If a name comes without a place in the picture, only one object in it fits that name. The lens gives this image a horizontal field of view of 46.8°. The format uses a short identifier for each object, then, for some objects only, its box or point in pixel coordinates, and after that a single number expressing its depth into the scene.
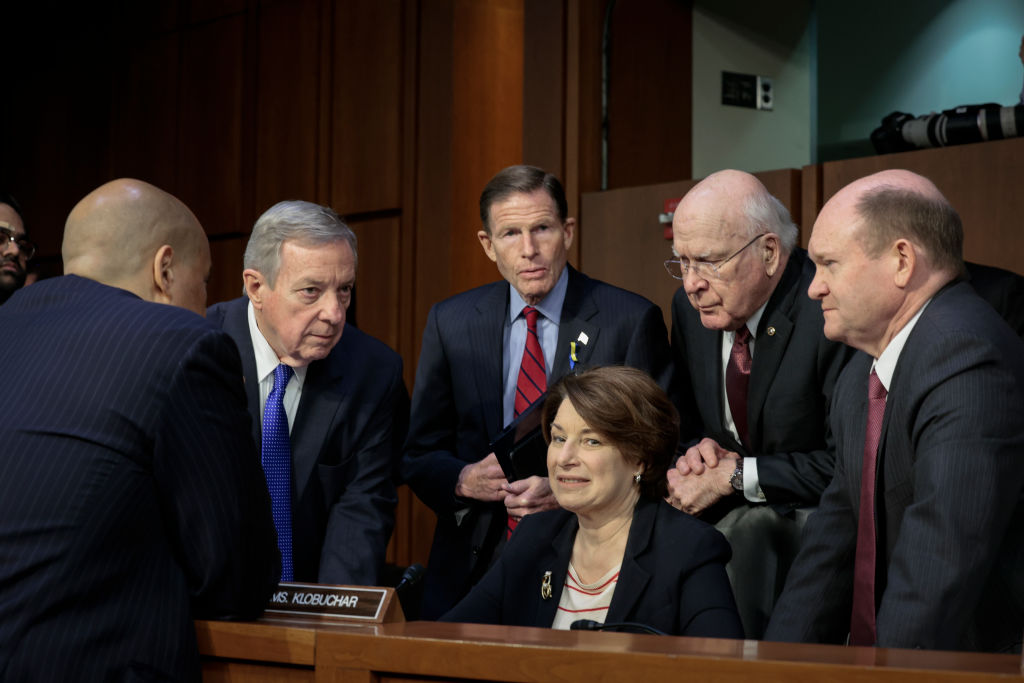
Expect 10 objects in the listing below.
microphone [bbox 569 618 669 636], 2.00
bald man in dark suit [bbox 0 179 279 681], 1.60
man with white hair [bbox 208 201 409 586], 2.77
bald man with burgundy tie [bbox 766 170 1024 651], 1.91
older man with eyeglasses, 2.64
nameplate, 1.68
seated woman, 2.38
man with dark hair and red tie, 3.04
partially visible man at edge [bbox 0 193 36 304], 3.65
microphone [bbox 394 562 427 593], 1.87
